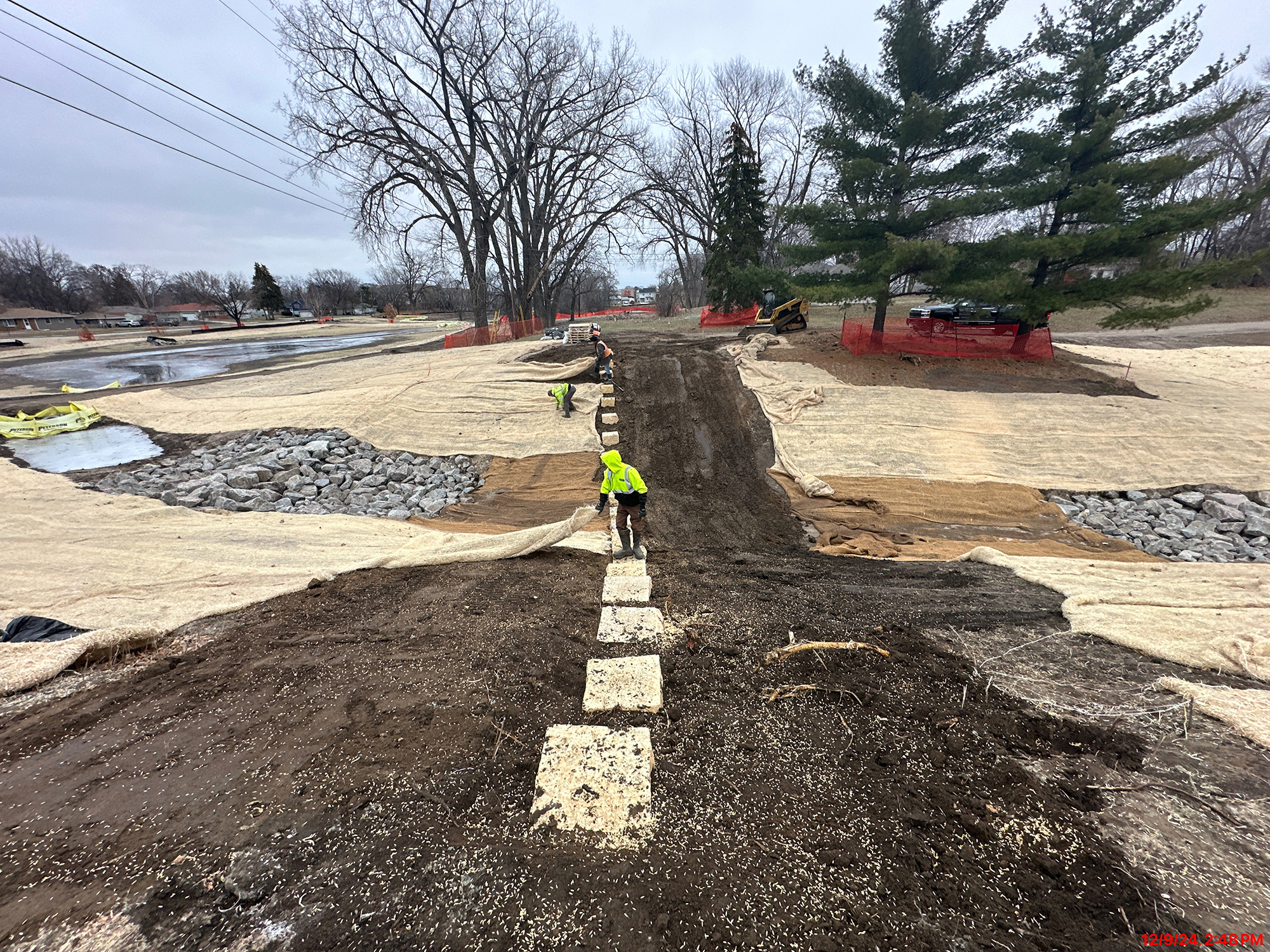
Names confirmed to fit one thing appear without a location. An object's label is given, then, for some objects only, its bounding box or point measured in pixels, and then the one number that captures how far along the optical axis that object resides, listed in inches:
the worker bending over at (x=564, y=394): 418.6
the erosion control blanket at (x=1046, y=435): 343.3
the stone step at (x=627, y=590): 183.3
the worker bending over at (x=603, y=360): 483.8
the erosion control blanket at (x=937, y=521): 267.7
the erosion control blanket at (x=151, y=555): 157.3
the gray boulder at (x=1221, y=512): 292.2
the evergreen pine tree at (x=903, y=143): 450.6
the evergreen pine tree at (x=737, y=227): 884.0
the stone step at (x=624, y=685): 123.9
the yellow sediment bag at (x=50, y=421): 385.7
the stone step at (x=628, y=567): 212.8
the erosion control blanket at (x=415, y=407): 413.1
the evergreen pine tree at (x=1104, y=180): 400.5
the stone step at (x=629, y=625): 157.1
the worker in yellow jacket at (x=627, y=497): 223.8
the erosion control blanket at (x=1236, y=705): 101.4
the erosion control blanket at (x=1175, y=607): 128.2
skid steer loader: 665.6
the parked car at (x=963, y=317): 522.0
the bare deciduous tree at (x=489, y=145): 823.7
